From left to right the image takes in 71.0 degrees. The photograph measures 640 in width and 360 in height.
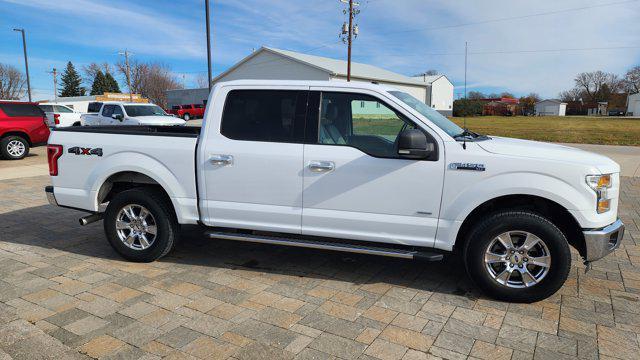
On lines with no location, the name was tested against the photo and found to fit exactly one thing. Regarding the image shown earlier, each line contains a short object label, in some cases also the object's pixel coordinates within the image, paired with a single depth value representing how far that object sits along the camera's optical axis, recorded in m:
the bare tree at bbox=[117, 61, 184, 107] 83.06
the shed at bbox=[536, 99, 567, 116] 108.44
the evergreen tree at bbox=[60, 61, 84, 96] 103.88
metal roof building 40.81
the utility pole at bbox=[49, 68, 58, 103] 90.78
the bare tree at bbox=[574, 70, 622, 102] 116.38
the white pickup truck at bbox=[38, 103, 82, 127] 21.02
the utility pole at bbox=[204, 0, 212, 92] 17.69
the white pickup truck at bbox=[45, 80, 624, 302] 3.77
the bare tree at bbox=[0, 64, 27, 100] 88.38
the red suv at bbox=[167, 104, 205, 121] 50.81
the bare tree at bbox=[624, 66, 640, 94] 110.12
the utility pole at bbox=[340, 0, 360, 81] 31.42
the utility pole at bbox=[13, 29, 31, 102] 36.31
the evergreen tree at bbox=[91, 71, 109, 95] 95.31
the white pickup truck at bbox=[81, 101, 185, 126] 16.48
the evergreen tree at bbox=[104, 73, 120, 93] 95.56
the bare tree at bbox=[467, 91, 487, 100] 125.04
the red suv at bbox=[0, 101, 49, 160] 13.95
